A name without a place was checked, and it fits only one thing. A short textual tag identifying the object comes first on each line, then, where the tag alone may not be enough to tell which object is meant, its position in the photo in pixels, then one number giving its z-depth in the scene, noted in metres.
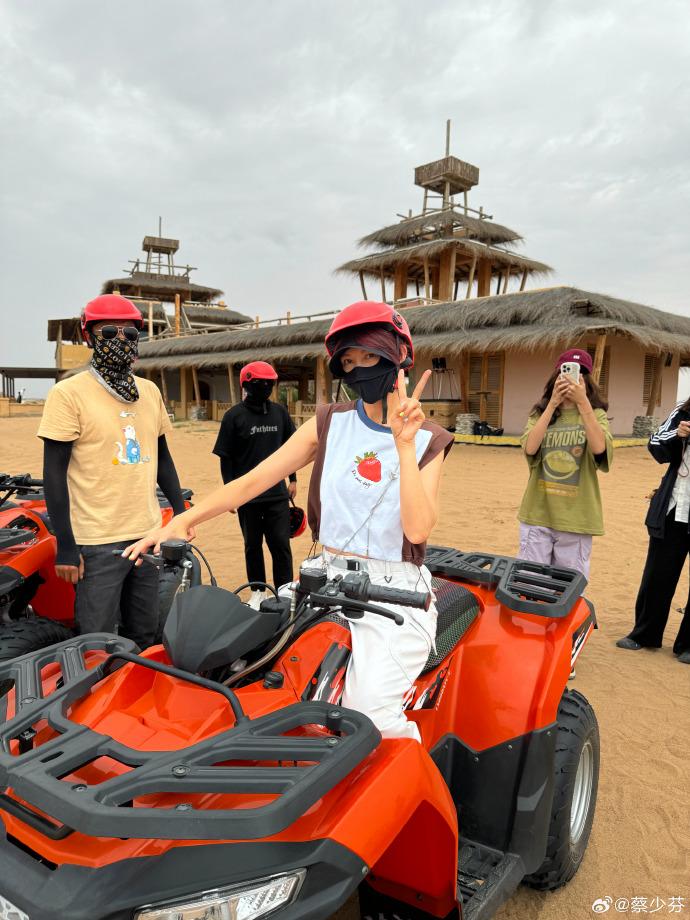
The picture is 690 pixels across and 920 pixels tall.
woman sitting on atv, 1.68
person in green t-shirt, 3.78
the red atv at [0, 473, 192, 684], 2.91
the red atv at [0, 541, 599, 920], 1.09
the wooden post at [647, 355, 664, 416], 18.00
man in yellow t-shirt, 2.66
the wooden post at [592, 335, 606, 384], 14.63
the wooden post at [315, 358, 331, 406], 21.52
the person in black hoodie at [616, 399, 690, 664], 4.16
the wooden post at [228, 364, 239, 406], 23.83
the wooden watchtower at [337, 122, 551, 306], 23.17
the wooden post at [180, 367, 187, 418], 28.39
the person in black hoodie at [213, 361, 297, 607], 4.86
